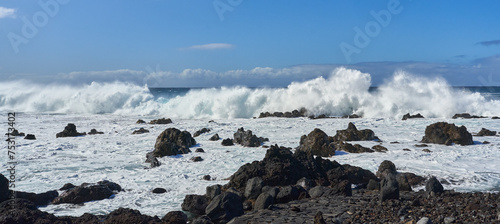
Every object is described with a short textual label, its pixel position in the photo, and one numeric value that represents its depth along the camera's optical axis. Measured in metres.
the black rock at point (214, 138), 18.02
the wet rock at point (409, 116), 26.02
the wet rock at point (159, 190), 9.46
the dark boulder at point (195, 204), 8.09
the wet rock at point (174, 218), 6.91
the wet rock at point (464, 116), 27.16
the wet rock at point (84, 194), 8.65
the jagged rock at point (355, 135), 16.94
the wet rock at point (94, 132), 20.74
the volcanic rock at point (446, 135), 15.86
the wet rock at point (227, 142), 16.48
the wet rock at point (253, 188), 8.77
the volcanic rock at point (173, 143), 14.07
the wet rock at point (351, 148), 14.44
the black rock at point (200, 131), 19.53
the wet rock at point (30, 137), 18.35
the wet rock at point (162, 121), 26.61
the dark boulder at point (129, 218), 6.72
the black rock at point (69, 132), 19.54
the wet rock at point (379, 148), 14.50
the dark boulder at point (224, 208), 7.32
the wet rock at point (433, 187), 8.38
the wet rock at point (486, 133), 18.45
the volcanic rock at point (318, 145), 13.88
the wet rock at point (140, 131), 20.73
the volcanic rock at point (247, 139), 16.08
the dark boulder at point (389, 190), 7.69
